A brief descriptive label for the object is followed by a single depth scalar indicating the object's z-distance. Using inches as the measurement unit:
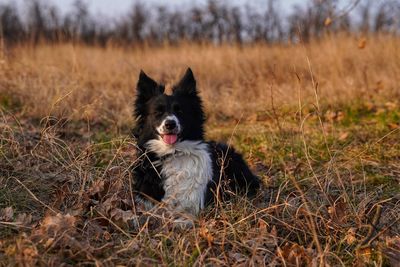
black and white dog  148.8
